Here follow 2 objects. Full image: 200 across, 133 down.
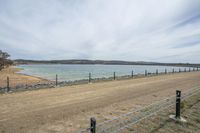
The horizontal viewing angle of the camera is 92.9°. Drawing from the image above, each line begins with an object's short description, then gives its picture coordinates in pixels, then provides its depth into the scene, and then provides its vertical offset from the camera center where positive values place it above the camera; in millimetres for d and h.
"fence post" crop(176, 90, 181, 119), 3592 -1467
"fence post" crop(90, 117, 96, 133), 1854 -1193
